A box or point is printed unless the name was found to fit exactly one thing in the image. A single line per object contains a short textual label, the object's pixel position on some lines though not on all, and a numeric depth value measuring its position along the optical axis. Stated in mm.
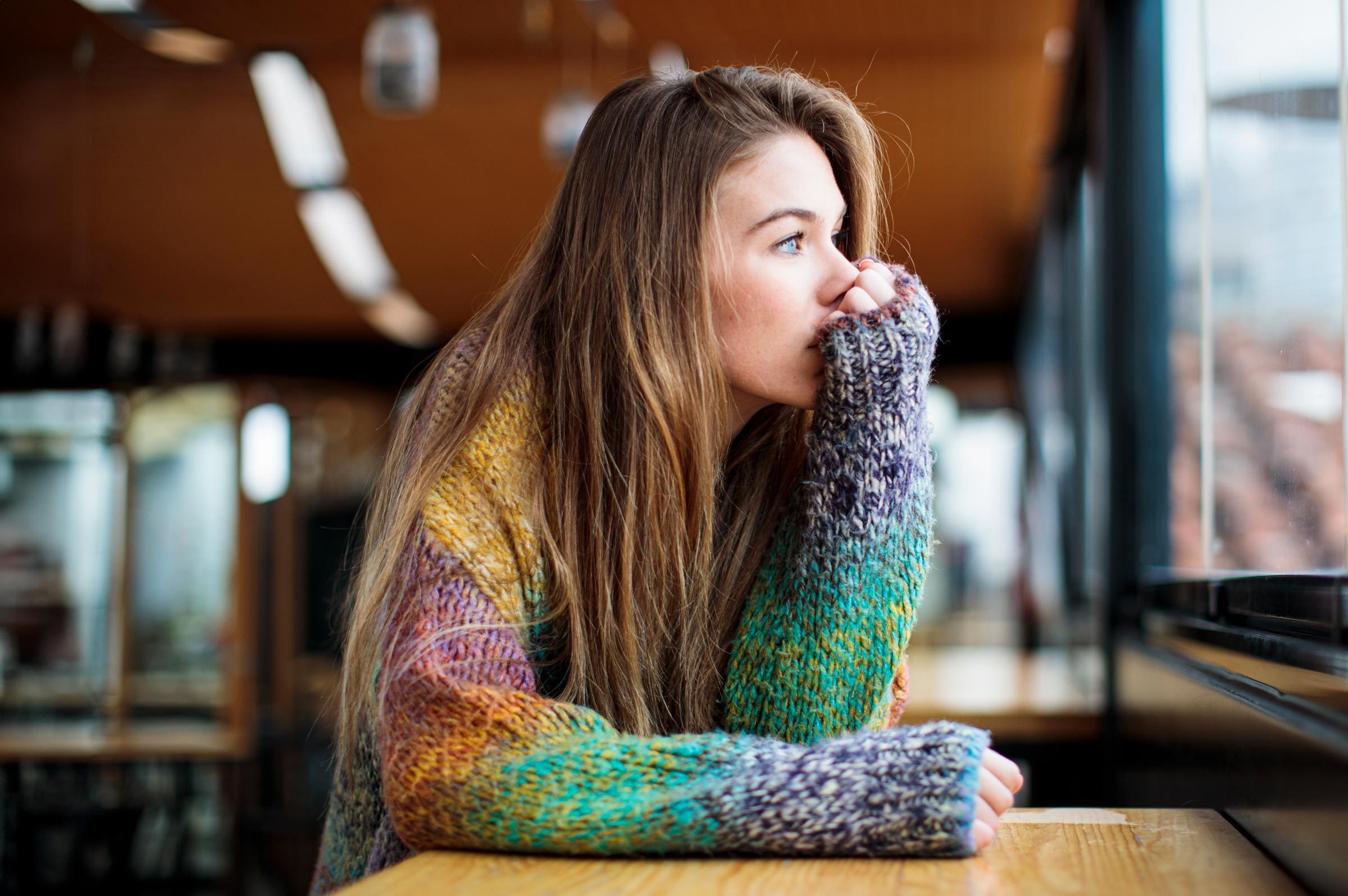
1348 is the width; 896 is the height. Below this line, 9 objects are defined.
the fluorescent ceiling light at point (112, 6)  4883
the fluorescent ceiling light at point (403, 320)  8555
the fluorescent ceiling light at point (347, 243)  7211
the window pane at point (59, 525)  6352
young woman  1121
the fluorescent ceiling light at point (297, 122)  5906
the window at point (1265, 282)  1220
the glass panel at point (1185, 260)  2152
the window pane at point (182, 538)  6430
